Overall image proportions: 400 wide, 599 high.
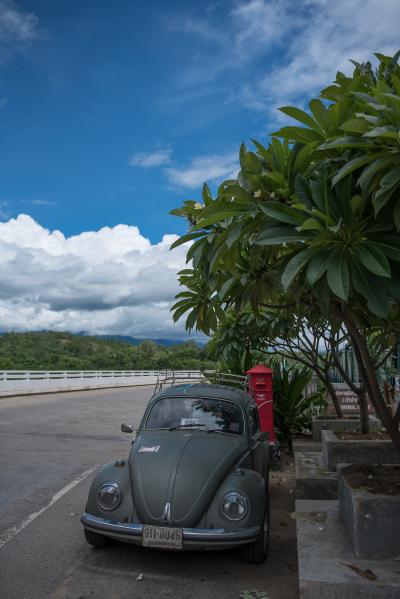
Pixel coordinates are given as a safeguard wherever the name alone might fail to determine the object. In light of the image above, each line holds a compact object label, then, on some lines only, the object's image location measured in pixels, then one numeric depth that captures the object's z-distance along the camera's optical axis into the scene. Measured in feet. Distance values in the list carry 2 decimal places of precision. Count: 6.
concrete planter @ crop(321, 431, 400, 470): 19.35
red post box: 28.84
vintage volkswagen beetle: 13.78
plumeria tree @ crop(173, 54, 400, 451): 8.56
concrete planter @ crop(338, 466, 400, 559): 11.99
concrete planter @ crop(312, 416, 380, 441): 26.99
